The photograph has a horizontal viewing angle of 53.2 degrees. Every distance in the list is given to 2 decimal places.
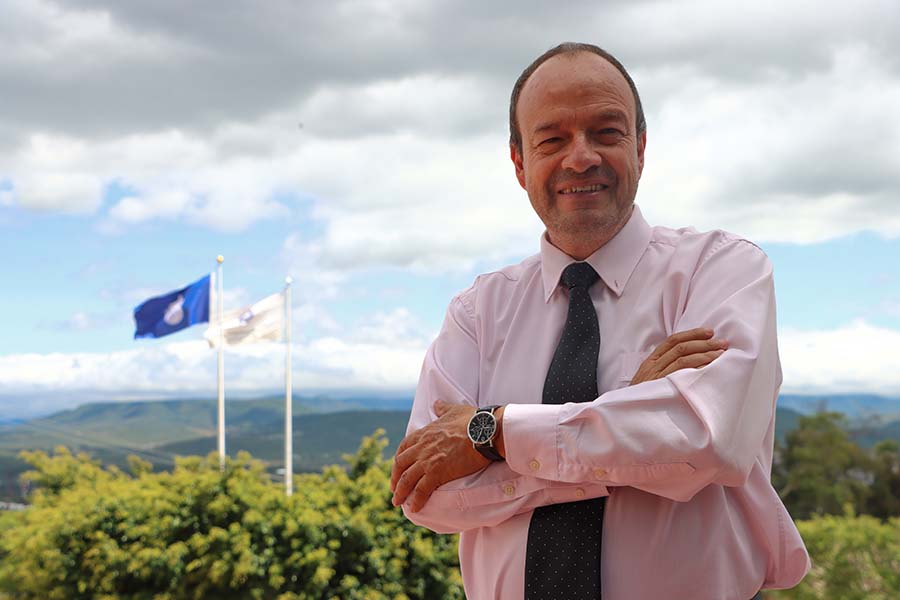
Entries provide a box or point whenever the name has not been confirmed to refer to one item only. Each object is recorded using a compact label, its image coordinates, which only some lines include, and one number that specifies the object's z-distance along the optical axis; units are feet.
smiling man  6.27
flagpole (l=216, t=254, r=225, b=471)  48.80
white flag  49.62
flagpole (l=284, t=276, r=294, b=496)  46.38
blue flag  49.78
